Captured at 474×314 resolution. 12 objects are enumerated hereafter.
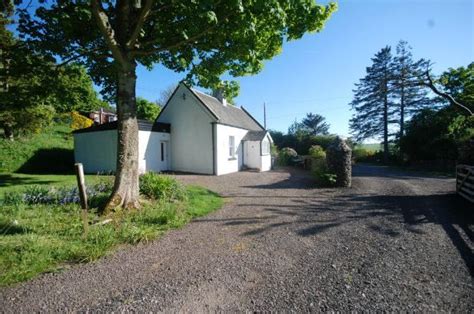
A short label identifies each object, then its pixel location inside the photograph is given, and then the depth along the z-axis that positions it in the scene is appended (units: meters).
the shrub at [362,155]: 34.10
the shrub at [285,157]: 24.23
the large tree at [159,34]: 6.23
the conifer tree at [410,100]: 34.47
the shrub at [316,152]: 20.16
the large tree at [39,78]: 7.70
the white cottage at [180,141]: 16.34
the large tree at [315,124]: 55.00
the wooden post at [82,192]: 4.86
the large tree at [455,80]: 10.38
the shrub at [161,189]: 8.10
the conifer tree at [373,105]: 36.25
